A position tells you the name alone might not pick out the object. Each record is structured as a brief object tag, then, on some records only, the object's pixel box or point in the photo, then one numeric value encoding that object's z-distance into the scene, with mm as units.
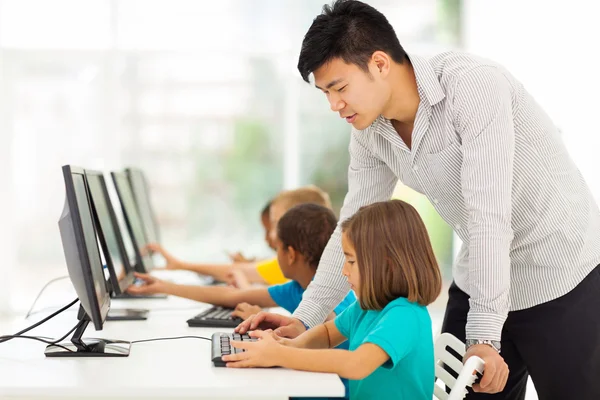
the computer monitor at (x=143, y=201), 4014
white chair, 2859
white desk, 2330
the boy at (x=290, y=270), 3365
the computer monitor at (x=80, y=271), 2615
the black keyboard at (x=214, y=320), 3137
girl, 2561
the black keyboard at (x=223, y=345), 2505
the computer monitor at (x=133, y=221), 3635
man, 2706
